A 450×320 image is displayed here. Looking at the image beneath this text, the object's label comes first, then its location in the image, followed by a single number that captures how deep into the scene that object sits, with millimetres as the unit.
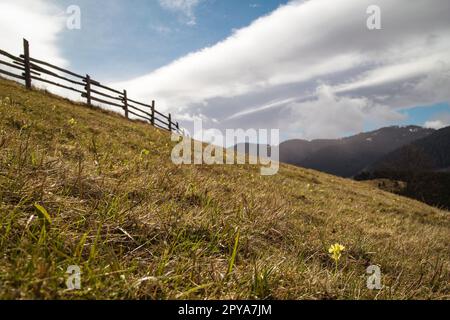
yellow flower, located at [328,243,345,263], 2506
